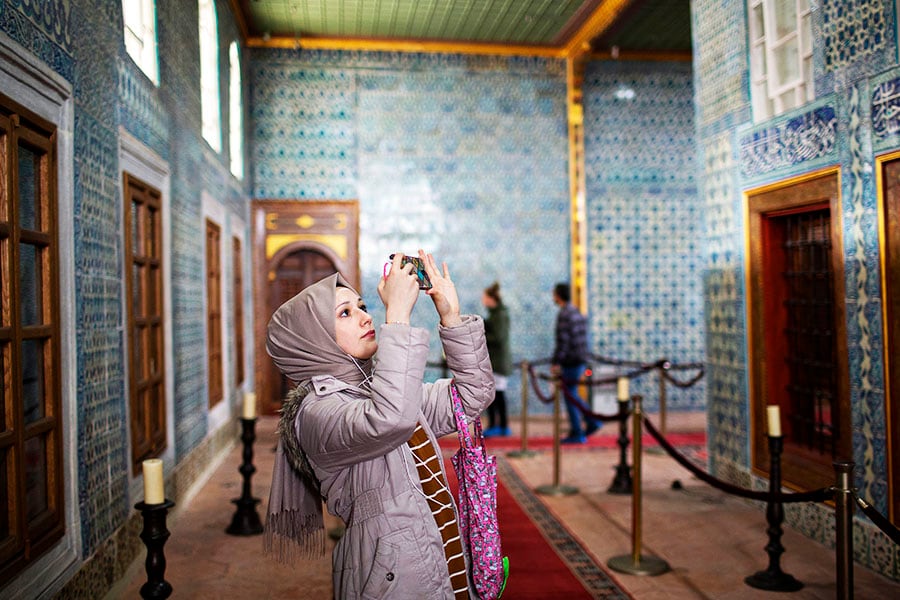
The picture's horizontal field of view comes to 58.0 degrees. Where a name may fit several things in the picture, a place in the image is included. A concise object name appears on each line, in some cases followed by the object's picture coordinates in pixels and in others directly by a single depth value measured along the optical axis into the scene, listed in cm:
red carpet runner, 405
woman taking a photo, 190
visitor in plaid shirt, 821
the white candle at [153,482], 264
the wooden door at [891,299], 410
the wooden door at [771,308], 457
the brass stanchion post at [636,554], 436
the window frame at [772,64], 493
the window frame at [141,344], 434
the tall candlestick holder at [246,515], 522
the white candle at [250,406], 538
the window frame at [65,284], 297
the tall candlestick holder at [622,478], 619
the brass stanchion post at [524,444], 766
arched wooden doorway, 1012
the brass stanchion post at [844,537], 274
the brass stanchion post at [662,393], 789
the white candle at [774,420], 420
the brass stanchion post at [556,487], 618
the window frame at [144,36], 459
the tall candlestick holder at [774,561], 405
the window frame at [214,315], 706
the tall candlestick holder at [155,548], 265
